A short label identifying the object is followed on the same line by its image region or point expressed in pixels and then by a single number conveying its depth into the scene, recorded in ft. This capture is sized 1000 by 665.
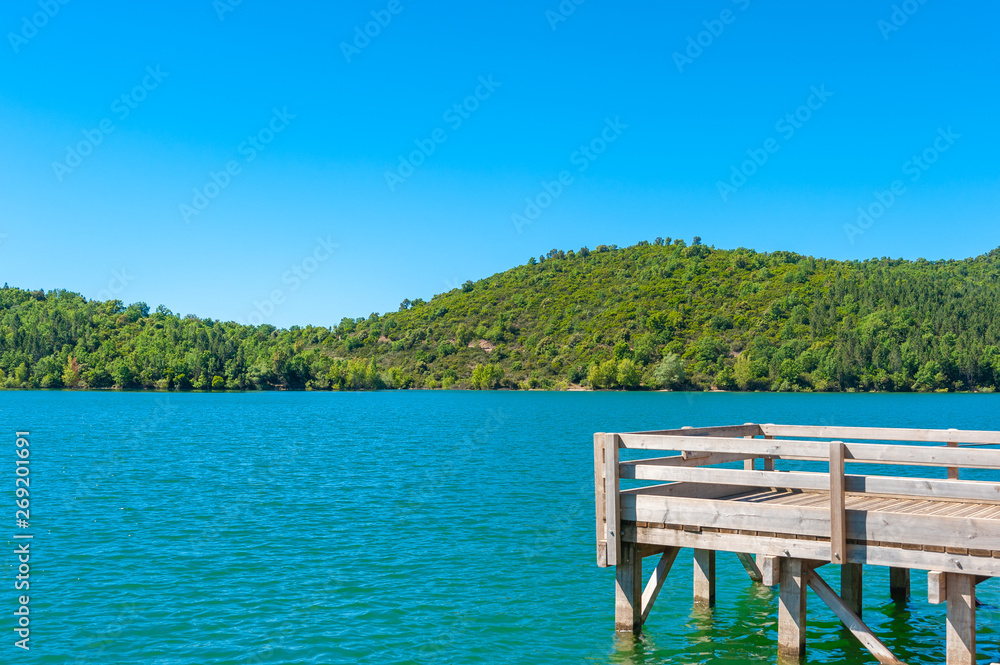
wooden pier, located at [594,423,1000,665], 31.60
